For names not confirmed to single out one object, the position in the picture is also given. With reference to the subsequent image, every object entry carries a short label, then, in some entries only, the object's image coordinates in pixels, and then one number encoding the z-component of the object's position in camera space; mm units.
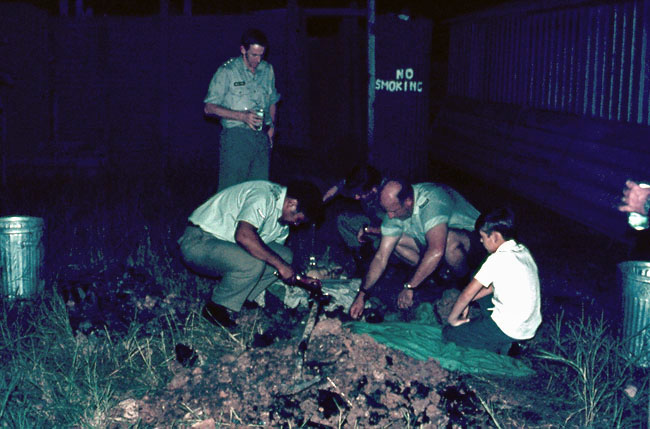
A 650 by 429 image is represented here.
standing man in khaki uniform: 6520
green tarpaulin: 4445
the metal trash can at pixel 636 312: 4320
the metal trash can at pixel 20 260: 5312
